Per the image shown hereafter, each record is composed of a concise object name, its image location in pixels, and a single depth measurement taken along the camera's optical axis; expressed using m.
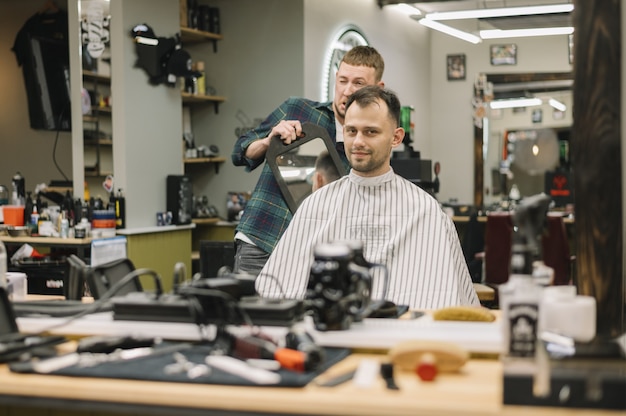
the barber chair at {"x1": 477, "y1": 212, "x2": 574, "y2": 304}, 5.42
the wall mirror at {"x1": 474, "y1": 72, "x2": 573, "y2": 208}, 11.10
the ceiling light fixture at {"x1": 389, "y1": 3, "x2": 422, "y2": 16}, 9.41
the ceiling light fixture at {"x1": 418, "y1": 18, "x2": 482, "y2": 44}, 8.36
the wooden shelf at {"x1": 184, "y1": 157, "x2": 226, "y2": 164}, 7.02
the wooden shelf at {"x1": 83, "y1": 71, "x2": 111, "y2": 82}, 5.90
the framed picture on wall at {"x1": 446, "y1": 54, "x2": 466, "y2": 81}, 10.76
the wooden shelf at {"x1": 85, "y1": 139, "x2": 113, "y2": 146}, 5.98
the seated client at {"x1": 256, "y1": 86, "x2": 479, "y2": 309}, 2.85
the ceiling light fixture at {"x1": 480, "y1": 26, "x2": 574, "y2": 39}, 8.72
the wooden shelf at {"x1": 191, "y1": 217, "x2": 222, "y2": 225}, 6.92
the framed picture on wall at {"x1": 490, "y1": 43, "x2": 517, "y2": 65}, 10.47
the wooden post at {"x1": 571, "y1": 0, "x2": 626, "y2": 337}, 1.89
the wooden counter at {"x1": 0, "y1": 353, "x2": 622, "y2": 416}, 1.36
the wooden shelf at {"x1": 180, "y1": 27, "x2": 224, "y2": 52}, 6.91
